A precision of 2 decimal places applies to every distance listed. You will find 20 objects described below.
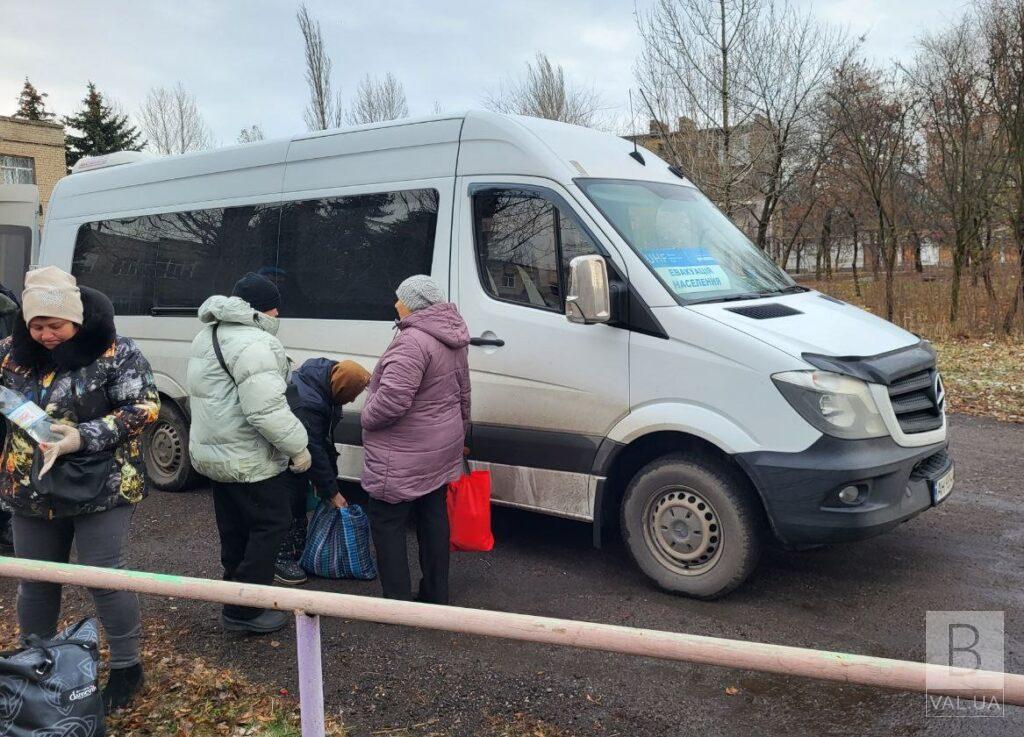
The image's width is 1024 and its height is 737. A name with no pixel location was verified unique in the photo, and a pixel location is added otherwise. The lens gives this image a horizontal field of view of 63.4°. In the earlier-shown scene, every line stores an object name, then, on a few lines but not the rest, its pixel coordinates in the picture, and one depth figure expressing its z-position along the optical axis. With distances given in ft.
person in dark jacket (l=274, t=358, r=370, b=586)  14.61
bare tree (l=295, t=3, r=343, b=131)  82.17
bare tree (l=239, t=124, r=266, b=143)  111.20
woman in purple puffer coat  13.24
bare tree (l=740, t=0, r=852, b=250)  55.93
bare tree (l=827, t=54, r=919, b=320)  54.95
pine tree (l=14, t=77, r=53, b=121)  156.97
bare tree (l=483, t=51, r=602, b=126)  83.10
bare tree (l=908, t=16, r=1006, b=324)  49.37
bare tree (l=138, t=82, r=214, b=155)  119.85
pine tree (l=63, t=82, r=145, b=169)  136.87
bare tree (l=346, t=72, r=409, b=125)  90.94
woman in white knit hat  10.27
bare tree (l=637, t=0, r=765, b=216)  52.54
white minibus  13.17
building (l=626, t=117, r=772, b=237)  52.80
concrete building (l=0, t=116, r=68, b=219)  119.85
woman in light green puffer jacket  12.69
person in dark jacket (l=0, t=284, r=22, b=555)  17.24
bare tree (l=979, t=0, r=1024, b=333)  45.57
